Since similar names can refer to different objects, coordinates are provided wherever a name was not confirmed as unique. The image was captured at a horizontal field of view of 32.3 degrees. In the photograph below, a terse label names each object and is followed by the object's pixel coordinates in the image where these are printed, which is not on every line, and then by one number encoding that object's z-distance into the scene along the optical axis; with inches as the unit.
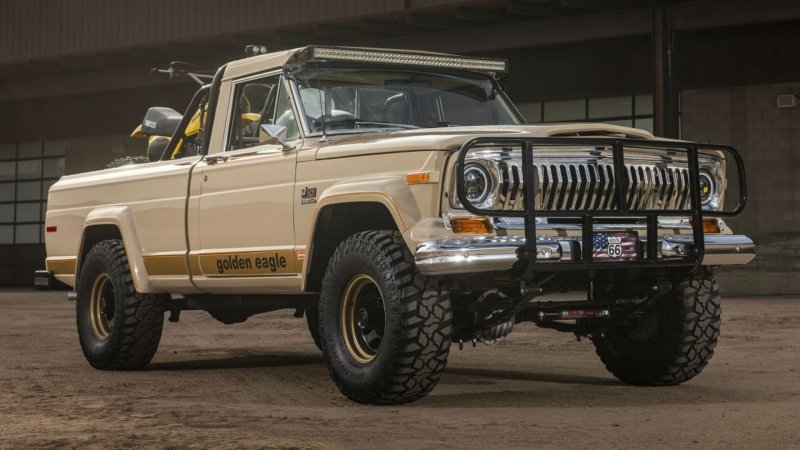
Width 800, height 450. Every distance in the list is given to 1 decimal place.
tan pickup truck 299.1
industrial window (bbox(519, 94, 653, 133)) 932.0
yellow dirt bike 427.2
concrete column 853.2
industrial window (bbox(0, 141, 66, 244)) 1299.2
